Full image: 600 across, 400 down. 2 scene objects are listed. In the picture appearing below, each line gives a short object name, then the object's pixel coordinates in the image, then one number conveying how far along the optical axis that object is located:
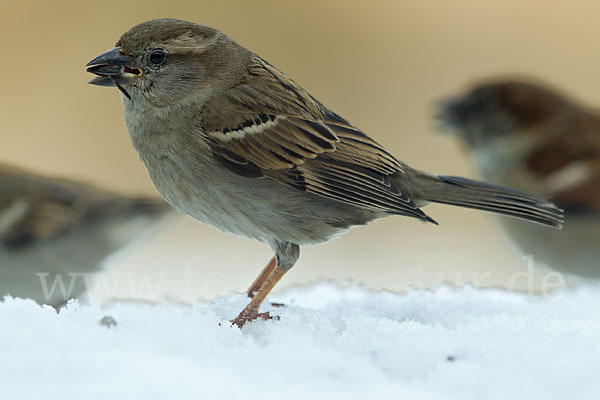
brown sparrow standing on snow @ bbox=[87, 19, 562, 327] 4.21
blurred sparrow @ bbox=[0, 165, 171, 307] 6.58
